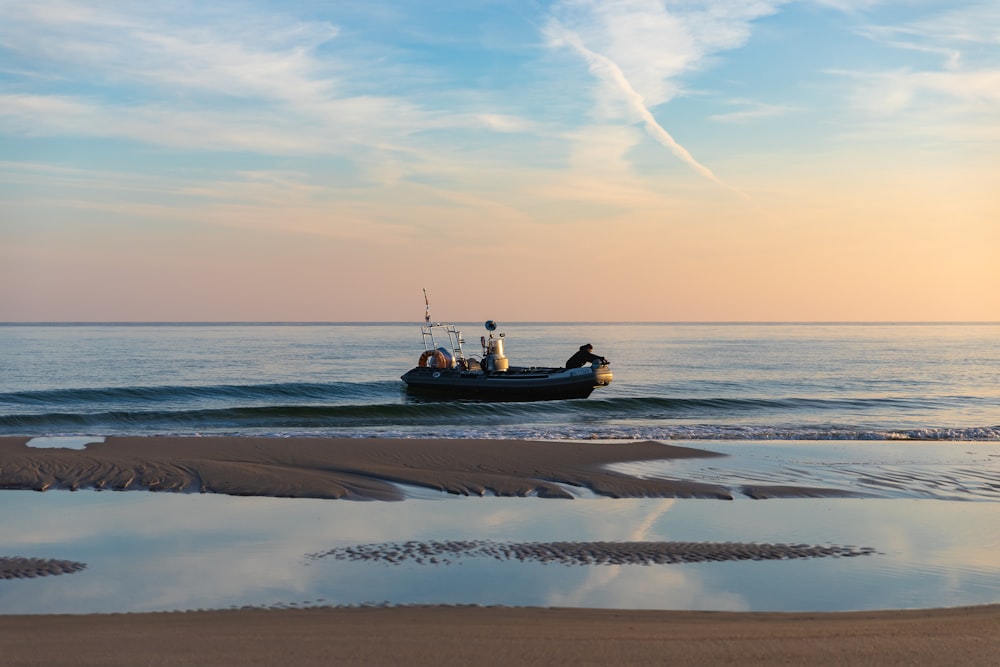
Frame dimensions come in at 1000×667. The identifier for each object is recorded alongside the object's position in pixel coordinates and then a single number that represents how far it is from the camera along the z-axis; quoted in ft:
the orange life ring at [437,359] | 118.83
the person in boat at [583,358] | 114.73
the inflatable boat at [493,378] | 112.68
